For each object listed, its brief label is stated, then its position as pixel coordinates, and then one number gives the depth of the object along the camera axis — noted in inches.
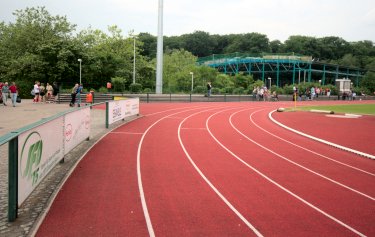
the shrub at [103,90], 1486.0
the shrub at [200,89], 1704.0
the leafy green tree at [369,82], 2882.6
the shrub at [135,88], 1576.0
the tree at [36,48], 1635.1
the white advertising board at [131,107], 800.3
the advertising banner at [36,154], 228.2
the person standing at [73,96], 1053.3
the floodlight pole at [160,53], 1573.6
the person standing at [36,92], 1172.6
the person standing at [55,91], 1282.2
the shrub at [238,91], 1802.4
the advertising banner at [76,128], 386.0
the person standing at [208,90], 1528.1
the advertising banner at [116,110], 678.3
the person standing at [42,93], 1229.4
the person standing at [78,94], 1047.5
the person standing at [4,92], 1044.5
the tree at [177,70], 1898.4
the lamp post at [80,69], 1577.0
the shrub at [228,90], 1820.9
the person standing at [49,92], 1212.5
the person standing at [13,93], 1020.5
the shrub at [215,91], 1725.6
